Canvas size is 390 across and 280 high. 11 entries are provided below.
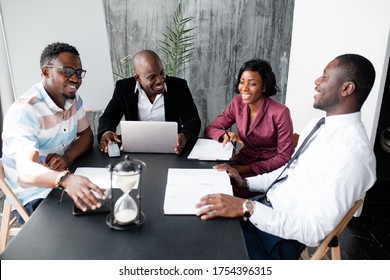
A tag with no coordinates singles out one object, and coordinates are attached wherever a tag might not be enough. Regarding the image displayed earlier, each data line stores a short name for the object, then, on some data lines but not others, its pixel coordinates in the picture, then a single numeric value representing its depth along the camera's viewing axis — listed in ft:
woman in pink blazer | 7.25
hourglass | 3.72
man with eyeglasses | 5.17
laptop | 6.20
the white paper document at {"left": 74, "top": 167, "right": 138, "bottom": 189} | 5.09
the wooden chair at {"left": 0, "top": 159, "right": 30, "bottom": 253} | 5.56
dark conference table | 3.59
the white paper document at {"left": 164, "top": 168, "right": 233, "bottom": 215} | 4.46
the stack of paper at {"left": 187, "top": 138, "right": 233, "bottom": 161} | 6.28
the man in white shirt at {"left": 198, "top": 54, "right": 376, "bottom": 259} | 4.32
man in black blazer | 7.91
